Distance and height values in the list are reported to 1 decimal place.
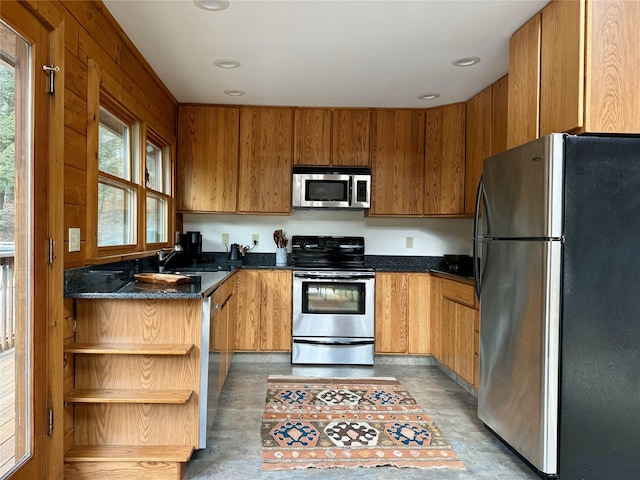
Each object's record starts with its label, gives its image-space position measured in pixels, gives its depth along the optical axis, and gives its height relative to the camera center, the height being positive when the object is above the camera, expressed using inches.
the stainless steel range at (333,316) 148.6 -28.8
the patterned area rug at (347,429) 86.1 -45.3
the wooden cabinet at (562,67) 74.7 +31.4
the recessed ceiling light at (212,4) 84.0 +45.5
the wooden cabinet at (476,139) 130.9 +30.7
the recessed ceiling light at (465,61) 110.3 +45.6
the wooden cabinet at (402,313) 151.5 -28.1
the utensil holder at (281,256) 164.1 -8.9
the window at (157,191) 131.1 +12.9
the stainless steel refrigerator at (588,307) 73.0 -12.2
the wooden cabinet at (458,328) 119.0 -28.2
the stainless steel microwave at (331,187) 153.0 +16.8
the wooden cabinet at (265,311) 150.3 -27.7
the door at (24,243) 61.4 -1.8
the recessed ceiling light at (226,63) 113.6 +45.9
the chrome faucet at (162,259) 119.6 -8.1
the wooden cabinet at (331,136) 155.3 +35.4
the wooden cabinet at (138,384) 76.1 -28.4
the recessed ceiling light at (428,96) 139.1 +45.8
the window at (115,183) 96.0 +11.6
